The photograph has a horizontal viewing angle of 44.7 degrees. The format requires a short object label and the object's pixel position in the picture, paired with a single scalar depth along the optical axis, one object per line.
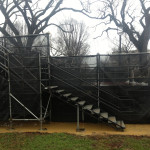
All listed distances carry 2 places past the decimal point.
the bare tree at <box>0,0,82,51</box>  14.99
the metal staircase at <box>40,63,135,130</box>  6.41
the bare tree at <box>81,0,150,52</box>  17.81
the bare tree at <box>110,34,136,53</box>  31.82
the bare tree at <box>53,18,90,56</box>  27.63
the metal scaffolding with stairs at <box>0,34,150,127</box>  6.57
